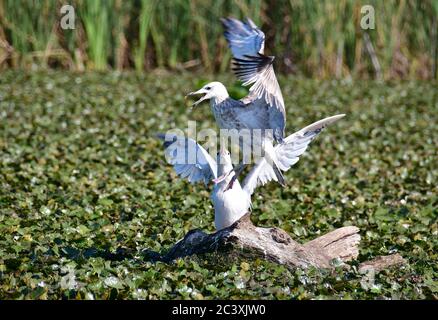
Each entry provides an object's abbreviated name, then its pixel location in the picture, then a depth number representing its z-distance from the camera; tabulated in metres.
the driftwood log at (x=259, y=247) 9.52
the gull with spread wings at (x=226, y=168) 9.96
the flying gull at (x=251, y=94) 9.37
